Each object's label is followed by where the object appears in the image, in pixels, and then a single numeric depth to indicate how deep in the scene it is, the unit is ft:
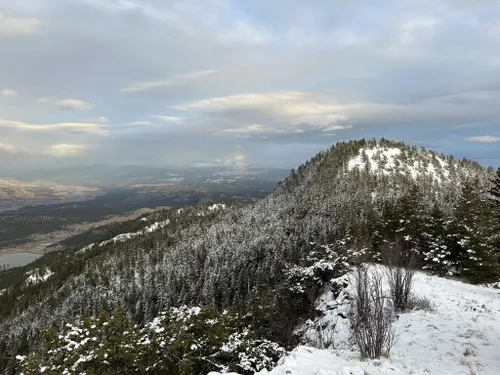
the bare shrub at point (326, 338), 62.13
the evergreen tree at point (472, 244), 118.62
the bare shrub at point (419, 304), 65.98
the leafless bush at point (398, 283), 66.08
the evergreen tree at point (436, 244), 130.69
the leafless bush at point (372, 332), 42.57
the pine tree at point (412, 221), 145.38
